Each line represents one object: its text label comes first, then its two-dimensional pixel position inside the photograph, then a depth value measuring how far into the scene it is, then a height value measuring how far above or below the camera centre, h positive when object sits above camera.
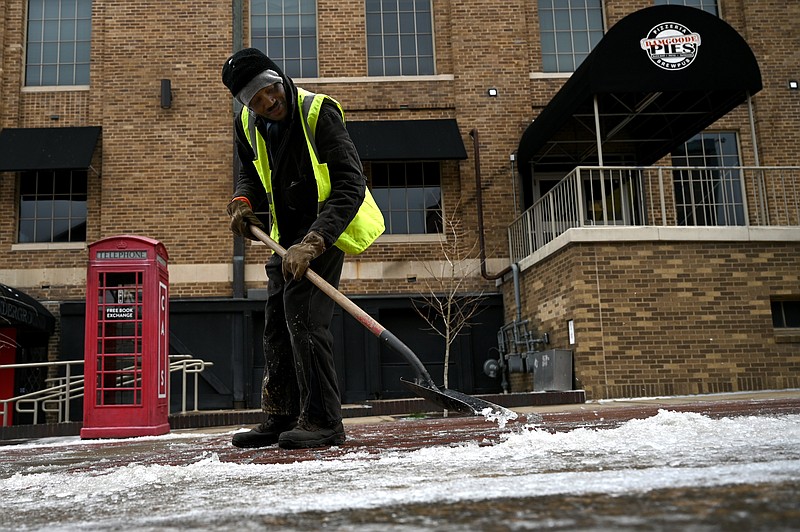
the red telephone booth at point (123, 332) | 8.62 +0.67
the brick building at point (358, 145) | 15.22 +4.74
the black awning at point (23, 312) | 13.18 +1.50
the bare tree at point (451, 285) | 15.30 +1.86
